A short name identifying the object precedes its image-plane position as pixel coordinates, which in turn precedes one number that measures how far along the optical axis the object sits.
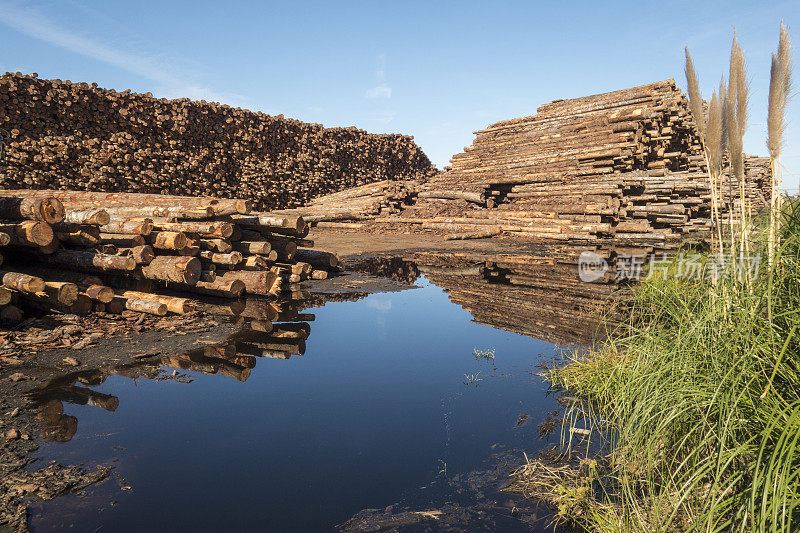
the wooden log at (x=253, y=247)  8.43
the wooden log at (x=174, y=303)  6.45
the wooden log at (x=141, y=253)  6.92
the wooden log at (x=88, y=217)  6.73
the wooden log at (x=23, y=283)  5.72
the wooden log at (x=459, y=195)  19.19
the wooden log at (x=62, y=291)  5.93
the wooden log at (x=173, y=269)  6.89
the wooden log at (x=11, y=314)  5.76
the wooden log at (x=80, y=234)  7.05
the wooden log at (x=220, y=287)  7.41
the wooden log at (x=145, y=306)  6.28
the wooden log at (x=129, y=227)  7.03
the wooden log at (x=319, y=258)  10.20
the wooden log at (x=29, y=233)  6.30
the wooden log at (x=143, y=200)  8.01
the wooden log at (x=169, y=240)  7.11
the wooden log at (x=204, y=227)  7.74
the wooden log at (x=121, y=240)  7.27
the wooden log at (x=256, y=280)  7.70
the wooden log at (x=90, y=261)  6.62
